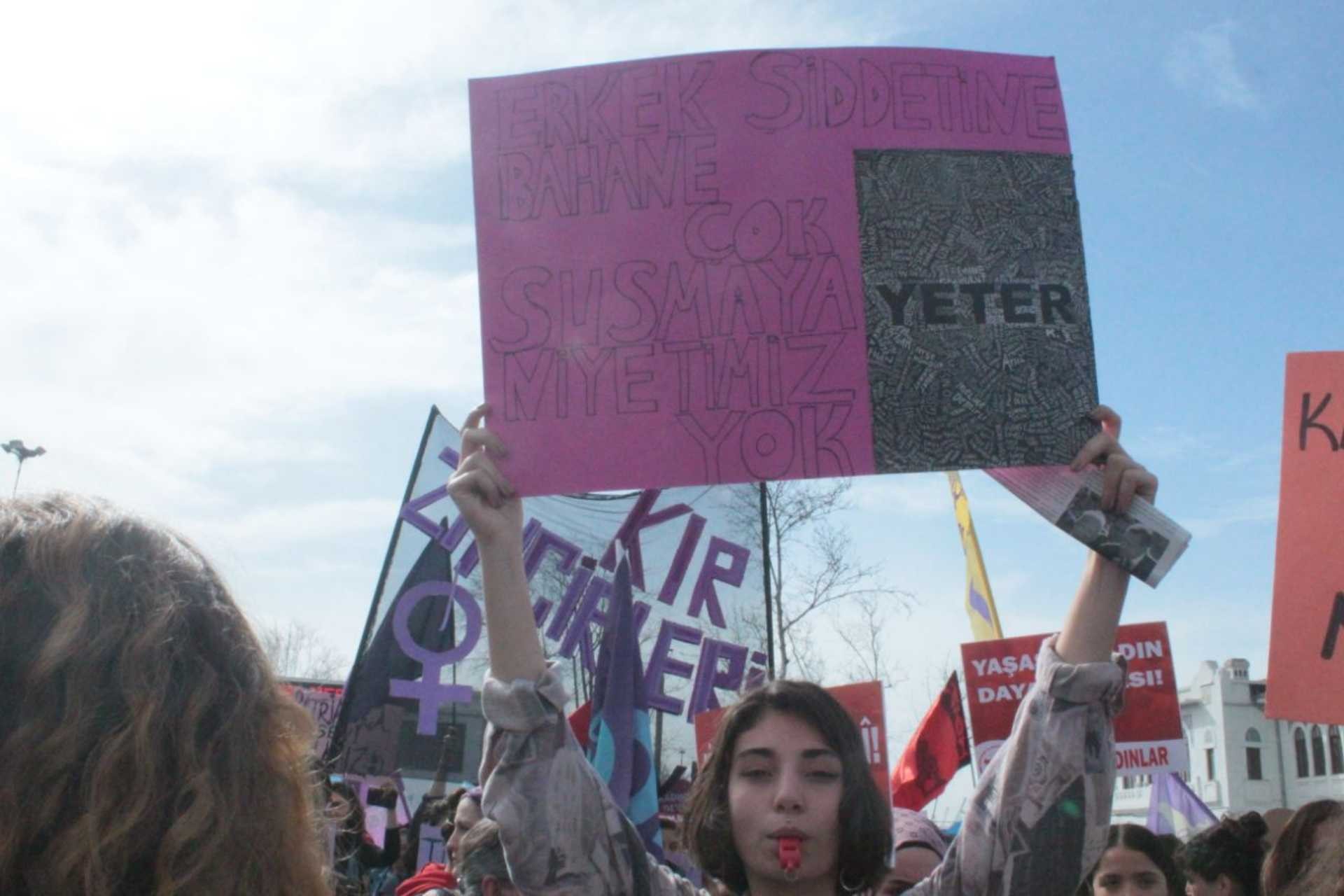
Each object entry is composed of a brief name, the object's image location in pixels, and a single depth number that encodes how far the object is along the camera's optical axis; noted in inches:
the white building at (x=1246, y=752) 1734.7
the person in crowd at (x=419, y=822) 286.7
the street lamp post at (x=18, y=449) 904.3
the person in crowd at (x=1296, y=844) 141.6
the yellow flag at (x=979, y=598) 361.1
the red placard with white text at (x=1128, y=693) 263.6
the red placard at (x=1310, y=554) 129.0
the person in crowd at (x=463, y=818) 201.3
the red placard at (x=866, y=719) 222.4
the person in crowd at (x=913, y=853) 150.8
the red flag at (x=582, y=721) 213.3
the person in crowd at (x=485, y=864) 168.1
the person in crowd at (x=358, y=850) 239.7
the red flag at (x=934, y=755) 292.0
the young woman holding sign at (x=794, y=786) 76.9
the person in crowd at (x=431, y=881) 192.5
